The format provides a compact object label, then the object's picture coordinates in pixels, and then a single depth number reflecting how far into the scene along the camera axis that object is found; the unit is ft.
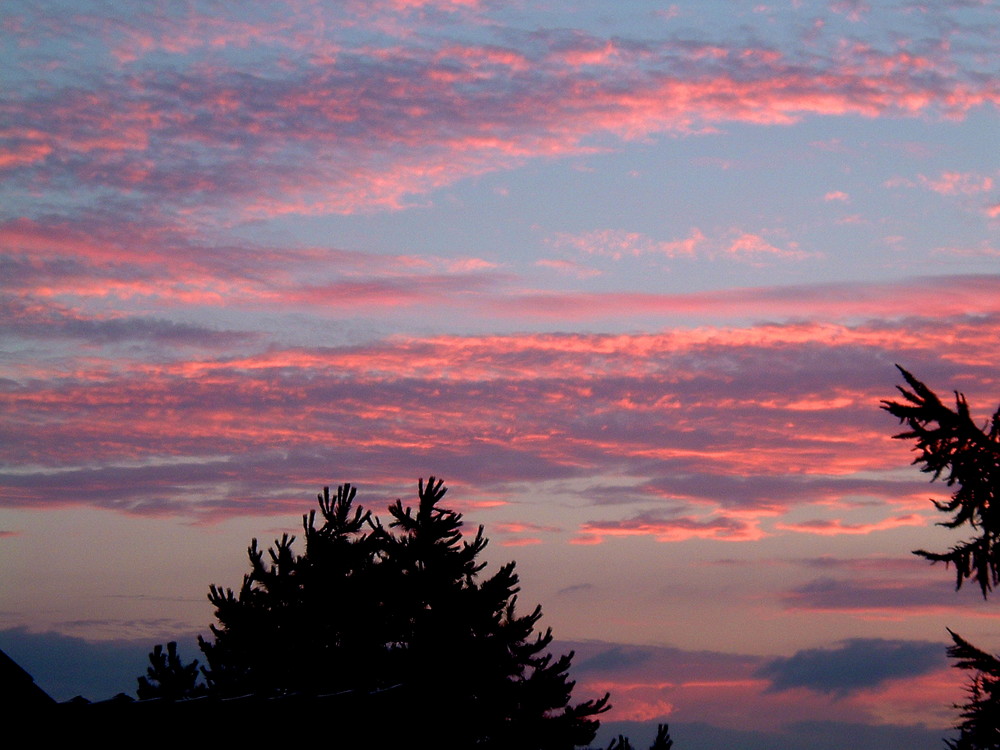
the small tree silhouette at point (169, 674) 126.52
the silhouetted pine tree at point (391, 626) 117.29
